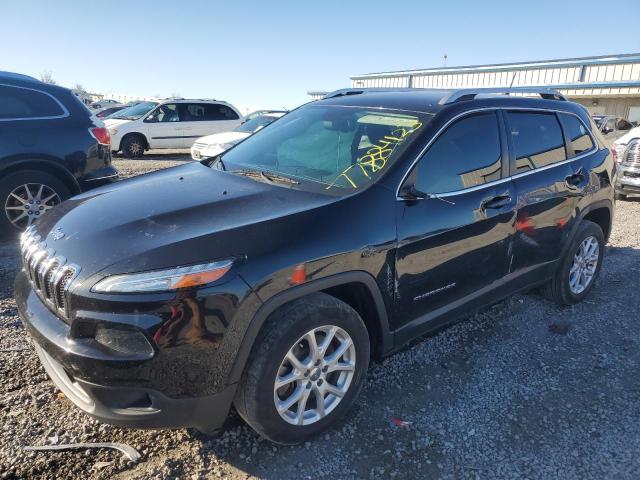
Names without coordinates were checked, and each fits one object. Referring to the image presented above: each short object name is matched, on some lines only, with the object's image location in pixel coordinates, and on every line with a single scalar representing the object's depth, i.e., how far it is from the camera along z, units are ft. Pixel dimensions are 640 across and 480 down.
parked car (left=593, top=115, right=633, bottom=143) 59.47
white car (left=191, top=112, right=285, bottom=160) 35.27
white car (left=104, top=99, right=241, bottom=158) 45.44
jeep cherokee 6.83
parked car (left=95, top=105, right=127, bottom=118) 61.63
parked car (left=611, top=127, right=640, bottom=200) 28.09
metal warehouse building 82.58
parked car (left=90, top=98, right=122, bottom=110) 107.90
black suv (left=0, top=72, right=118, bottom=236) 17.16
